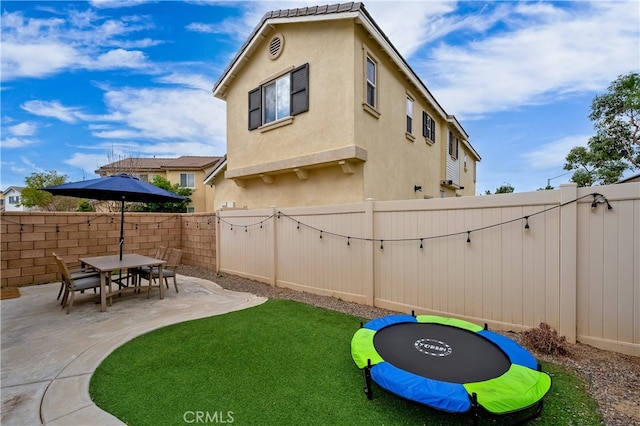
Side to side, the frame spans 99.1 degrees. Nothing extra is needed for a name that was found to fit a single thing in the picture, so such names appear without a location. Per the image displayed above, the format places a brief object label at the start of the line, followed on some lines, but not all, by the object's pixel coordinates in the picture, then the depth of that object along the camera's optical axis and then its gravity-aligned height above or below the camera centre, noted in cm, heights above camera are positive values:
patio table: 537 -112
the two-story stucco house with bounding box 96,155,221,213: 2562 +350
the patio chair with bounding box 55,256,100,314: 512 -139
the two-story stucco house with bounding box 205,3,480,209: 745 +320
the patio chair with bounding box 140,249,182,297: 659 -142
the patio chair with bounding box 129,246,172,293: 670 -140
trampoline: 214 -152
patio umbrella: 569 +49
